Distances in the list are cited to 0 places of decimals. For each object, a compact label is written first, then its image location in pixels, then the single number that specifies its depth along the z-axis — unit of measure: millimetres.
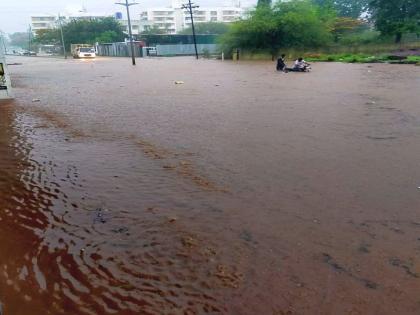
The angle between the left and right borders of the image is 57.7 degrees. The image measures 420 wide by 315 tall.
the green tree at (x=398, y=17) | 39731
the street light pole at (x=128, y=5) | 39319
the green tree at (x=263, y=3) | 44028
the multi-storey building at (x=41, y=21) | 146875
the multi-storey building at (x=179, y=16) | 145812
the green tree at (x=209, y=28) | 99125
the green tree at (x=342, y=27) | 48000
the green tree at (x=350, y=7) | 72750
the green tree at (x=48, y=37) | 90500
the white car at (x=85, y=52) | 55712
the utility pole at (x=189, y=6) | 46062
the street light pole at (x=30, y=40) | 112856
